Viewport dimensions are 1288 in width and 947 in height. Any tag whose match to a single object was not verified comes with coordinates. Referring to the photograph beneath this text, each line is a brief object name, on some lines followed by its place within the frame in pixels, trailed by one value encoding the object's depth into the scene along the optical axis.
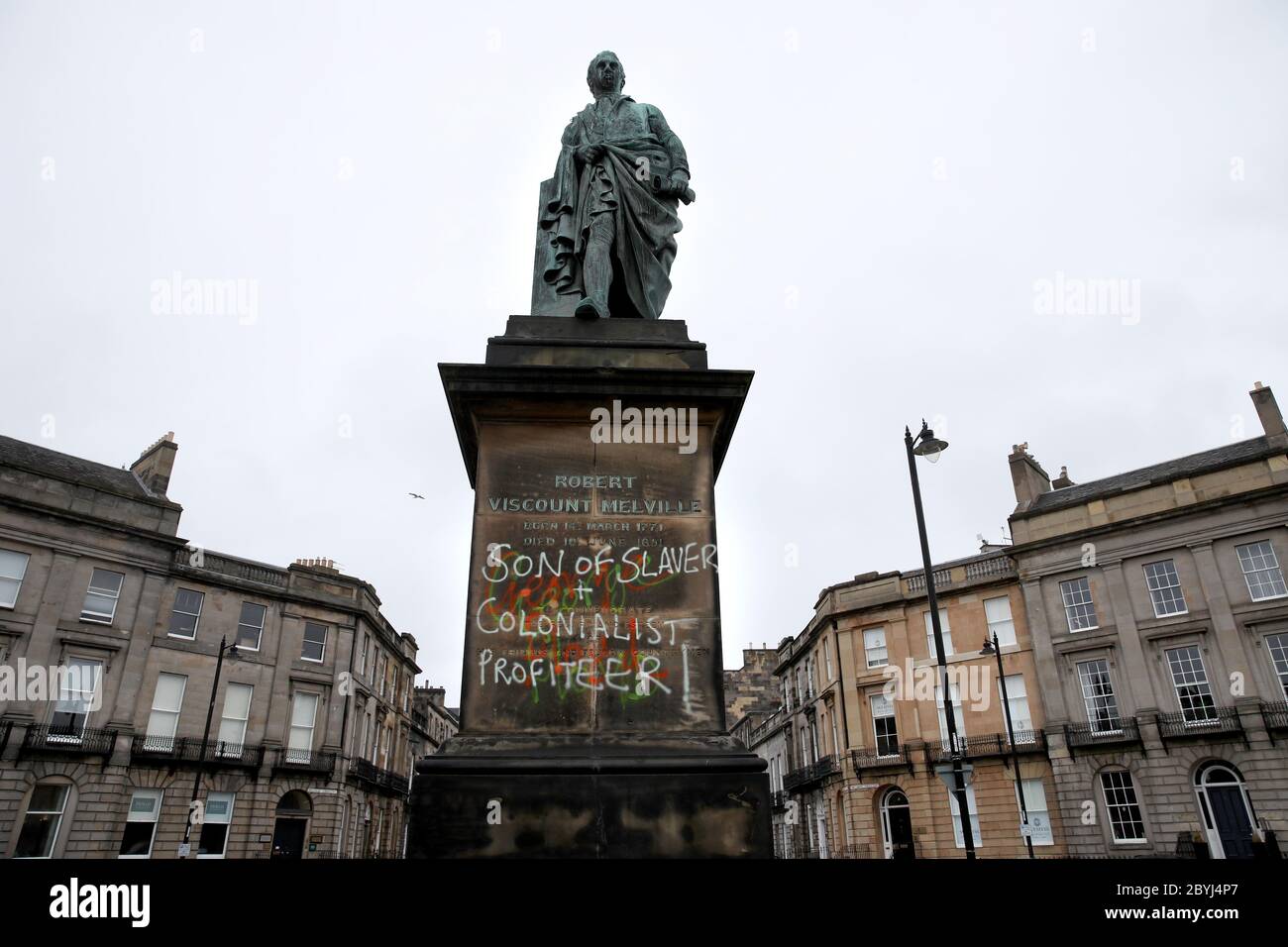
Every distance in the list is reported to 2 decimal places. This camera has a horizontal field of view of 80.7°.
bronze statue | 7.38
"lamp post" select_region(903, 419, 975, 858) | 13.96
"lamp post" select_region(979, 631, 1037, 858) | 29.78
